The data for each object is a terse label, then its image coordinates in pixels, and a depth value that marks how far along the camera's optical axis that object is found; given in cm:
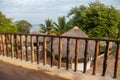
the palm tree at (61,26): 1090
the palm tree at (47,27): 1197
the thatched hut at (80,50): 690
